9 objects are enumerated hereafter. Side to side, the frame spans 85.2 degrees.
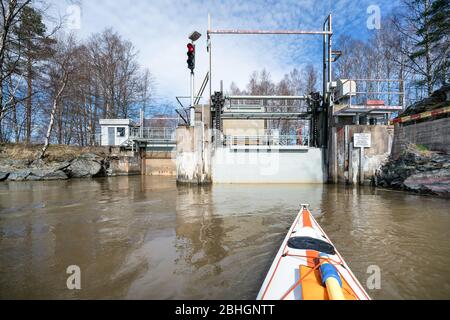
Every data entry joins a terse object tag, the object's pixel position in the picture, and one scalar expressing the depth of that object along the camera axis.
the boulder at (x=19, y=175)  15.73
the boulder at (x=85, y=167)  18.29
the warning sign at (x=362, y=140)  12.39
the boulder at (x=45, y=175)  16.27
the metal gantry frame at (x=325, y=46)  13.52
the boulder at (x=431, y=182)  8.88
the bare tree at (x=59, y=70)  17.34
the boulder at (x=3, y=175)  15.52
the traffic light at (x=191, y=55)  10.65
